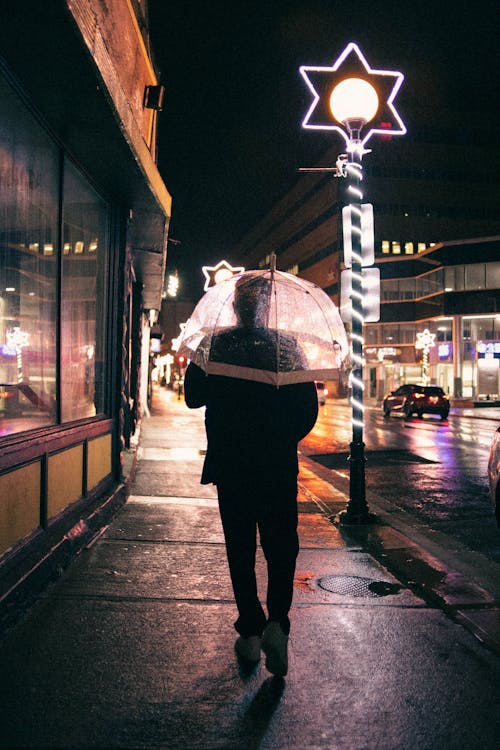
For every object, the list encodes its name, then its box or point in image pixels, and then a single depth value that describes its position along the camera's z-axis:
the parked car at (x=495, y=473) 6.77
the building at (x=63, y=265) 4.51
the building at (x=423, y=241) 47.53
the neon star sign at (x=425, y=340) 46.75
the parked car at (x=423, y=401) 29.22
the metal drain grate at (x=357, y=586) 4.97
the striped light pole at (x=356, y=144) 7.55
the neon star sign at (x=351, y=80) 7.64
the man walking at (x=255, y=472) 3.53
